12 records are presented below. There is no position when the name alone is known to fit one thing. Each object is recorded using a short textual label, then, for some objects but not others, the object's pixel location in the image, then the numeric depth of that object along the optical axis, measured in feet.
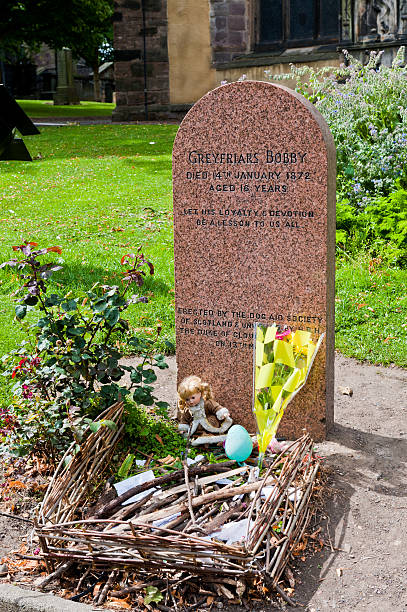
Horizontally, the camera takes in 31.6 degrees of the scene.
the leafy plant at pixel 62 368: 12.89
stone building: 56.70
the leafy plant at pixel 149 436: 13.75
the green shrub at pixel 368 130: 27.12
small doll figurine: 13.78
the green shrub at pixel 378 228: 24.56
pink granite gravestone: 13.02
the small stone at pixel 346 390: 16.67
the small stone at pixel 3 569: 10.46
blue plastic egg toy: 12.59
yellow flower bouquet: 12.23
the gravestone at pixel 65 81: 131.54
